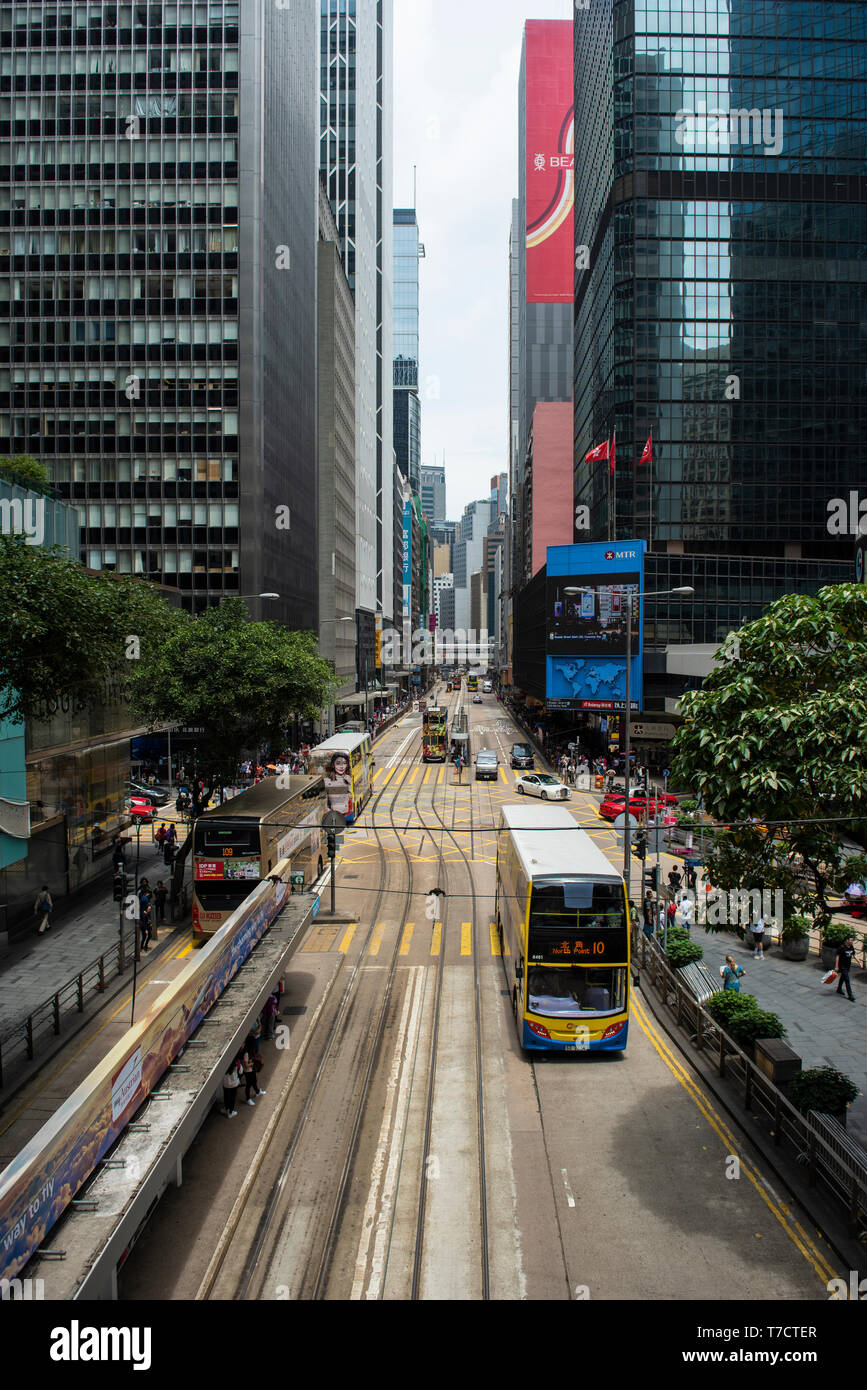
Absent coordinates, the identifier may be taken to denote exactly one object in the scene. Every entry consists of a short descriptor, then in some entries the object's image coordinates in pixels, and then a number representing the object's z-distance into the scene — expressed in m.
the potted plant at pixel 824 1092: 12.77
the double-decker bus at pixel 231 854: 21.47
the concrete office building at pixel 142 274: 58.00
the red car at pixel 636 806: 36.66
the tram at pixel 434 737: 62.39
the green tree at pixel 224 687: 26.64
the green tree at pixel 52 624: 13.96
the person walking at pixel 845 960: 19.39
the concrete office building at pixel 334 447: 90.50
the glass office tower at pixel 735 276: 64.69
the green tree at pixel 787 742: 11.64
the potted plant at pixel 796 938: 22.03
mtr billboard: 59.38
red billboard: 149.75
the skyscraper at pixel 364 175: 118.56
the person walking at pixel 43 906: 25.14
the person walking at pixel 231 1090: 14.16
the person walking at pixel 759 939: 23.51
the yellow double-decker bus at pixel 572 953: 15.70
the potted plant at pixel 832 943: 17.38
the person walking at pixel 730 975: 18.62
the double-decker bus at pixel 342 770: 36.41
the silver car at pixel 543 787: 45.59
